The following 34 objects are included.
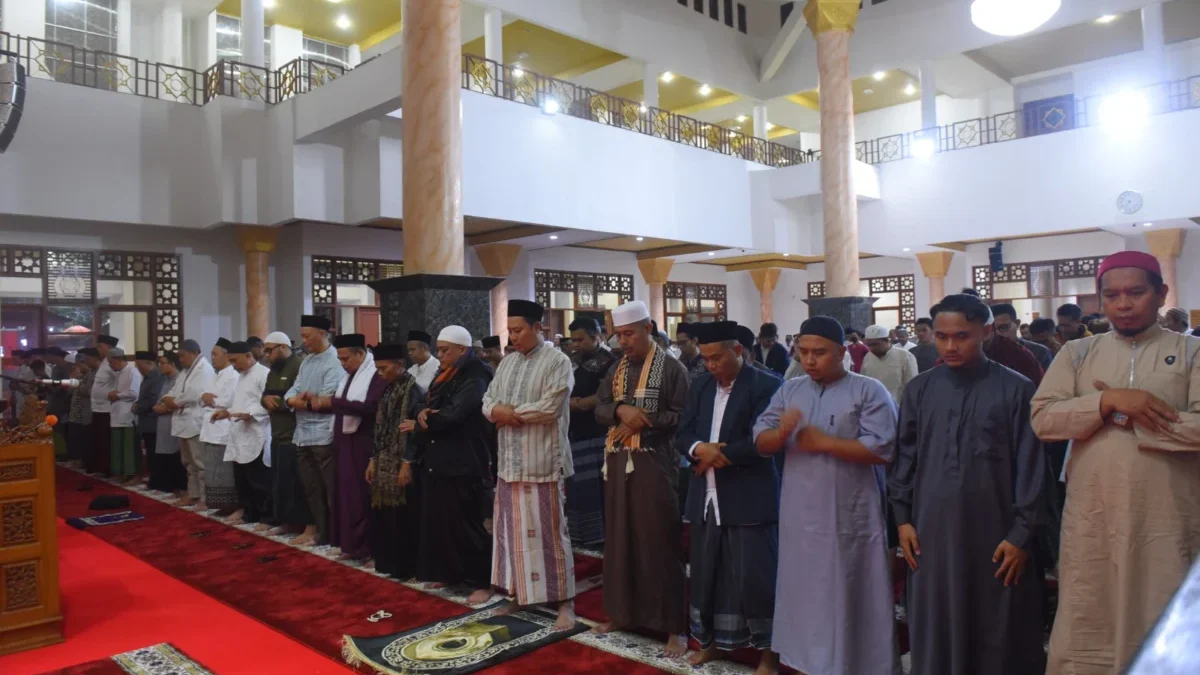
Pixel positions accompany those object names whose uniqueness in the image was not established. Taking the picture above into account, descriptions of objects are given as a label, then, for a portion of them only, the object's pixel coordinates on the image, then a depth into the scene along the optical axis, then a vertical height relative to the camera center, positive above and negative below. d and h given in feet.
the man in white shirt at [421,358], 14.34 +0.04
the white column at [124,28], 35.63 +14.84
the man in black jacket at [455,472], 12.42 -1.73
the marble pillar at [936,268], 45.83 +4.47
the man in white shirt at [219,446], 18.47 -1.85
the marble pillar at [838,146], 33.58 +8.41
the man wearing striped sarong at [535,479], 11.05 -1.65
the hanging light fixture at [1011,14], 14.07 +5.77
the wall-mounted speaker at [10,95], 17.33 +5.86
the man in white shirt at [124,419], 23.76 -1.50
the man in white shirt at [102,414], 24.61 -1.41
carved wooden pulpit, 10.56 -2.38
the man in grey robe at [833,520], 8.06 -1.72
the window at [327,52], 41.75 +16.08
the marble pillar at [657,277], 45.91 +4.36
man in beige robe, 6.42 -1.03
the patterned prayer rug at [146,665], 9.95 -3.68
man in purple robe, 14.60 -1.52
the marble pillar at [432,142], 19.85 +5.30
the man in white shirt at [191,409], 19.65 -1.04
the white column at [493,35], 35.22 +13.95
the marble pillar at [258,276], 33.14 +3.58
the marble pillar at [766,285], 52.42 +4.31
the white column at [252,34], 32.96 +13.30
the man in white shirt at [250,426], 17.51 -1.35
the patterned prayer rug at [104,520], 18.30 -3.49
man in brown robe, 10.09 -1.68
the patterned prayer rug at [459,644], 9.81 -3.63
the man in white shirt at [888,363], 17.92 -0.33
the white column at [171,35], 36.96 +14.96
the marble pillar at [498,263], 37.88 +4.43
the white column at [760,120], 49.32 +14.01
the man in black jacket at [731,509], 9.09 -1.77
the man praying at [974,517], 7.17 -1.52
